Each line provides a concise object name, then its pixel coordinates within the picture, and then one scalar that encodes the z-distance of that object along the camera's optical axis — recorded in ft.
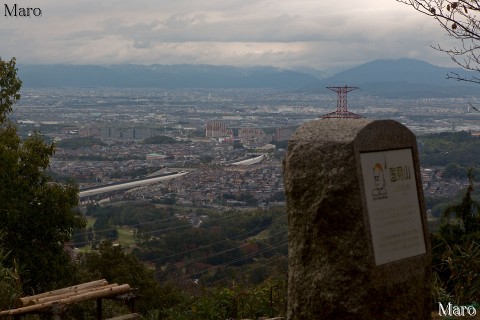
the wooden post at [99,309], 24.23
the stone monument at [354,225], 16.72
